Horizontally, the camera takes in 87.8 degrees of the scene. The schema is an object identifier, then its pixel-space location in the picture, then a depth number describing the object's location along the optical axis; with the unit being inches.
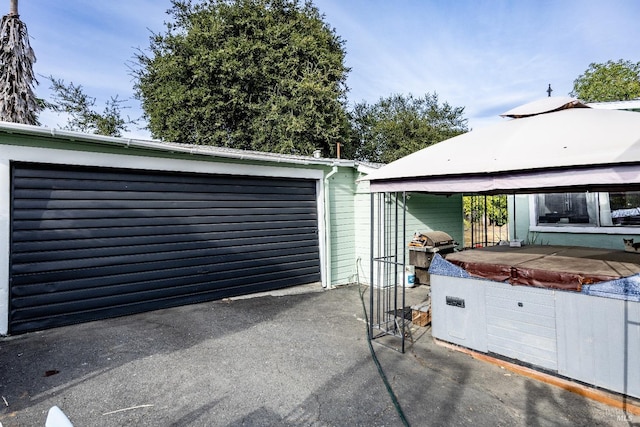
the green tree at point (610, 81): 703.7
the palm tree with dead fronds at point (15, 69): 326.6
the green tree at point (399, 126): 815.1
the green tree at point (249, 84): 595.5
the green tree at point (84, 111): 706.2
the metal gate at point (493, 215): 557.6
